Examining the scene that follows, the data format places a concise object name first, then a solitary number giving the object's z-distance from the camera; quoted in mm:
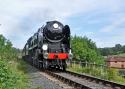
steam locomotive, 12865
